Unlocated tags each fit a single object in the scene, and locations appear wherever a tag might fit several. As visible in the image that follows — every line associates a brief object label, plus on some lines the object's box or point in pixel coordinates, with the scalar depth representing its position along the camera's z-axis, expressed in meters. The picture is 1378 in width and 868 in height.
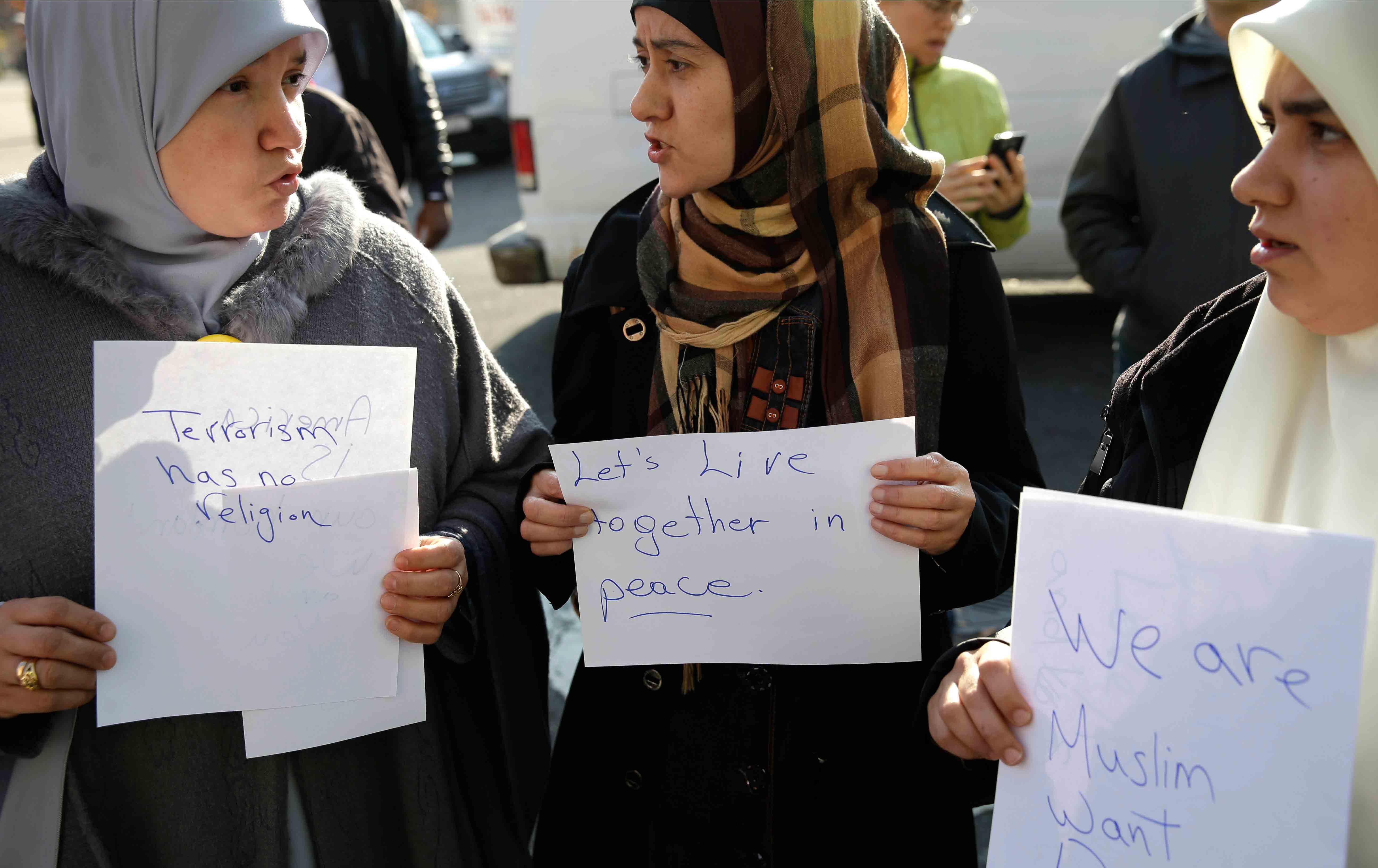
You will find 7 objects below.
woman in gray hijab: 1.40
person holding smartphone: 2.96
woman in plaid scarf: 1.62
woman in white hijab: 1.06
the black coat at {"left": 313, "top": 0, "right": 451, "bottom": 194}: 3.68
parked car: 12.44
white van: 5.06
